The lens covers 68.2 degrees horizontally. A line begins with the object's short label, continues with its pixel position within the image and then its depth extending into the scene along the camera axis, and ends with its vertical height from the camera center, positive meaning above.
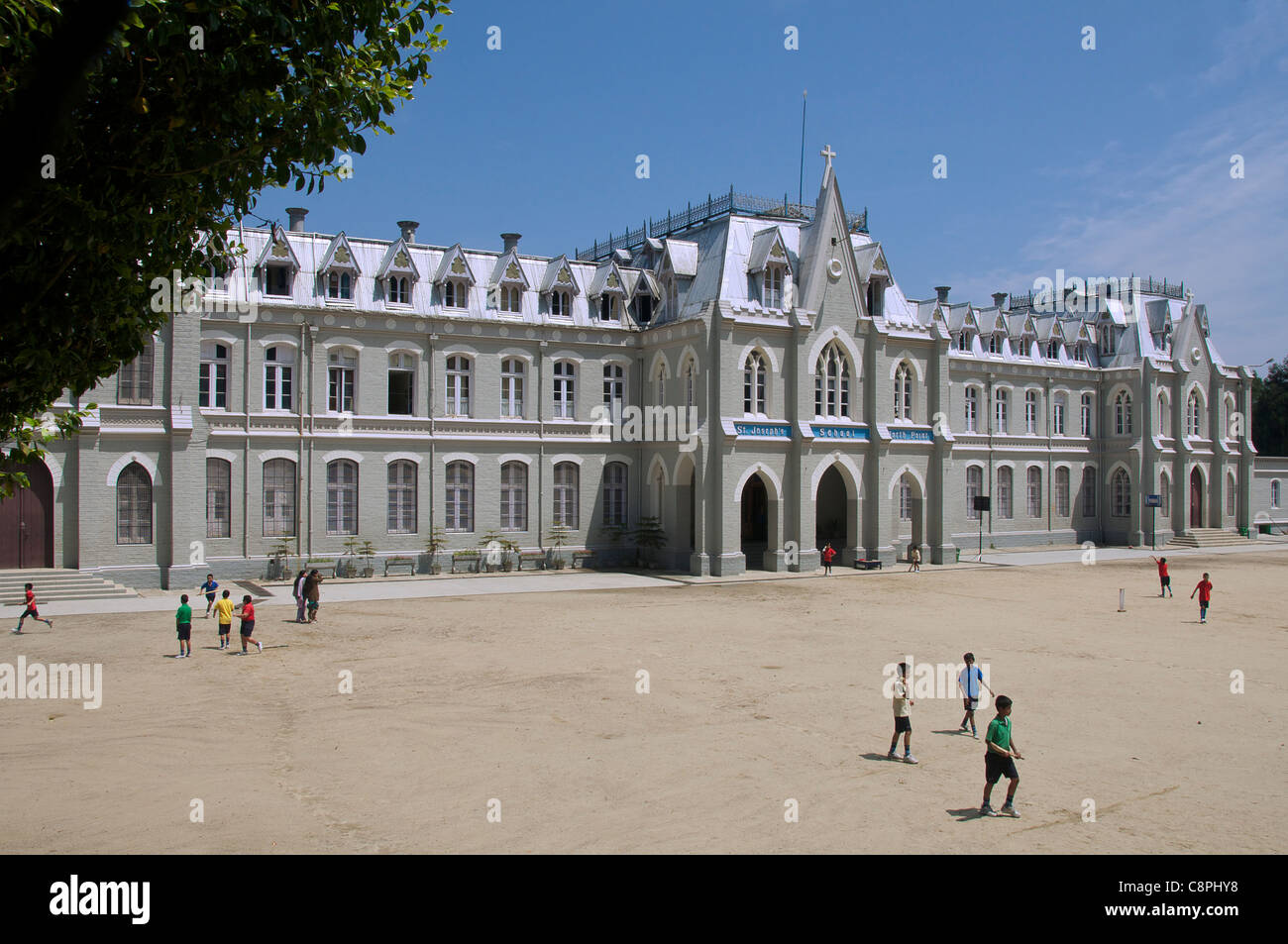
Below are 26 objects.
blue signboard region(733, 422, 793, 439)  37.28 +2.63
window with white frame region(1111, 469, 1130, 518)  54.55 +0.01
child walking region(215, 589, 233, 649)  21.31 -2.66
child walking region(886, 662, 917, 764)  13.20 -3.07
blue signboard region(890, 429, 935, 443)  42.00 +2.65
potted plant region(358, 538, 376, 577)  35.50 -2.22
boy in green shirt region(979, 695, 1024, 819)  11.14 -3.09
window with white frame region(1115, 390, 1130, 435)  55.03 +4.61
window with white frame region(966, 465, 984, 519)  49.91 +0.48
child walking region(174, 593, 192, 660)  19.84 -2.55
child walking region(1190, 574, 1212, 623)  26.11 -2.75
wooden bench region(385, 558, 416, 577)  36.16 -2.47
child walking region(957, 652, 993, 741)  15.01 -3.00
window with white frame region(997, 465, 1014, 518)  51.19 +0.16
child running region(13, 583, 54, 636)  22.92 -2.64
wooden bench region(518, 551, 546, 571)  38.59 -2.46
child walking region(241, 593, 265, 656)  20.64 -2.63
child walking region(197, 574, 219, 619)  24.95 -2.33
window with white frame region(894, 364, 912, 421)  42.72 +4.63
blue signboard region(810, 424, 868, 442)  39.28 +2.63
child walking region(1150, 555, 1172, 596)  31.22 -2.80
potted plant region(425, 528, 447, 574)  36.81 -1.85
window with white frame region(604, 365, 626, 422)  40.91 +4.52
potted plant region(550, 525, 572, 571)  38.78 -1.82
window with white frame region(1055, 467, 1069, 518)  53.56 +0.09
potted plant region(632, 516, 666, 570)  39.56 -1.80
